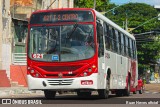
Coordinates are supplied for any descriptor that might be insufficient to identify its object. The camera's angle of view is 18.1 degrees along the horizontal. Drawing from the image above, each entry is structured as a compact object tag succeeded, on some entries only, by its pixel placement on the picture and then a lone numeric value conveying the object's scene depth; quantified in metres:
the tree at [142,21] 81.62
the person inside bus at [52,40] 19.44
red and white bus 19.28
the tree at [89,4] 69.19
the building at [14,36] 40.31
